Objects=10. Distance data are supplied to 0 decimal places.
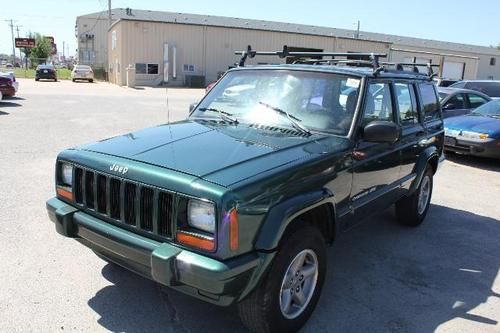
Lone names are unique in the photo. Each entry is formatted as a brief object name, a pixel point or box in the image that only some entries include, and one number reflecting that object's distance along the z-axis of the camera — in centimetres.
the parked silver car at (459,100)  1230
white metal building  3634
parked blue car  984
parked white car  4028
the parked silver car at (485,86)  1798
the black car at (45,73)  3859
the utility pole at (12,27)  10358
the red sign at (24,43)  6450
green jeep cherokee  281
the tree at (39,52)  7188
